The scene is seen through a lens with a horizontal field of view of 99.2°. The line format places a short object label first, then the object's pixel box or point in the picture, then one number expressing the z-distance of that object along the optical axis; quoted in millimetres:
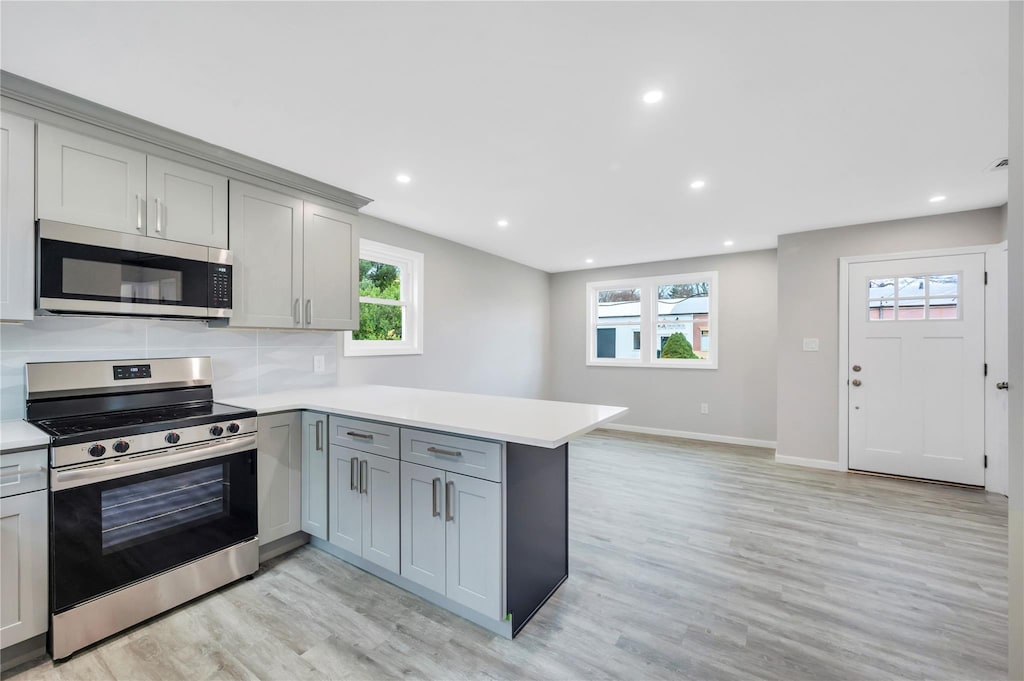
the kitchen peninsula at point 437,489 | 1899
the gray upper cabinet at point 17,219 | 1909
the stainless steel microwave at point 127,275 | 2018
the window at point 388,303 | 3961
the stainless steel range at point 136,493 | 1816
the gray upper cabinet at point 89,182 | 2021
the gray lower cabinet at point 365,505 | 2240
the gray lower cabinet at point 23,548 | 1697
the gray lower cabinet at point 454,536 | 1895
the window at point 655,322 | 5762
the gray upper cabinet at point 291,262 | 2725
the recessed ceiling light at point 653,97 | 2045
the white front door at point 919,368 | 3805
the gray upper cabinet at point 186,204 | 2352
